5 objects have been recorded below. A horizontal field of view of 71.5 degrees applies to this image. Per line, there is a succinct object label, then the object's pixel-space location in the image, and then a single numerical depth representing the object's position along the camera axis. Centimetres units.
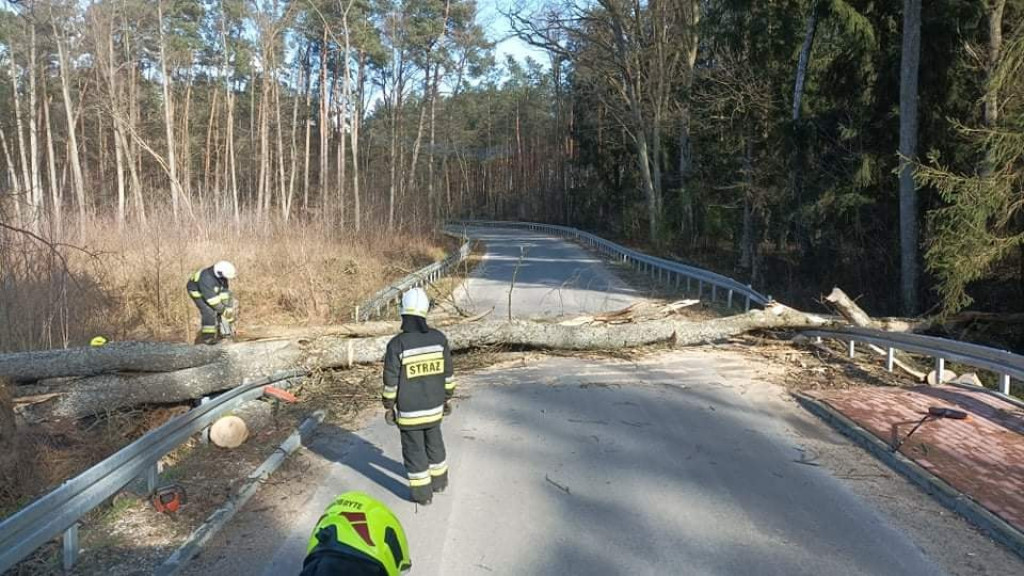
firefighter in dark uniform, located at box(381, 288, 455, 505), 534
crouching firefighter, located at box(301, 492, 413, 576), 233
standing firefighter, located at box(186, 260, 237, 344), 1103
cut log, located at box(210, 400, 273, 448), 682
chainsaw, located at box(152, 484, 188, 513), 522
